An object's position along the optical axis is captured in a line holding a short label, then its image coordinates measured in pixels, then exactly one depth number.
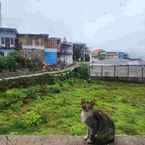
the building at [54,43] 20.03
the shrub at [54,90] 7.39
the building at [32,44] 18.32
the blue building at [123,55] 31.11
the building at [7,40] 17.45
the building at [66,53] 22.27
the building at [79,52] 25.73
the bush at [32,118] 4.00
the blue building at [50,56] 19.51
